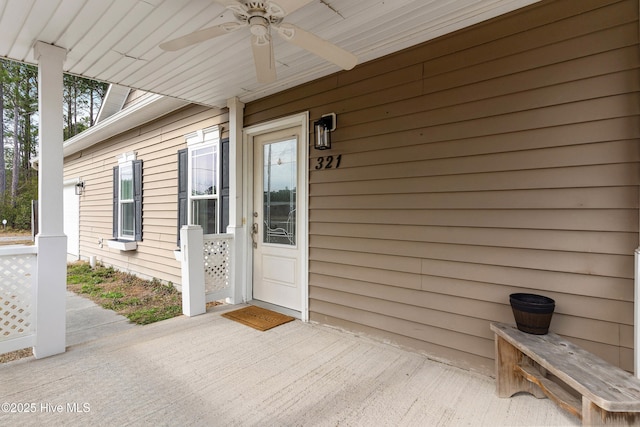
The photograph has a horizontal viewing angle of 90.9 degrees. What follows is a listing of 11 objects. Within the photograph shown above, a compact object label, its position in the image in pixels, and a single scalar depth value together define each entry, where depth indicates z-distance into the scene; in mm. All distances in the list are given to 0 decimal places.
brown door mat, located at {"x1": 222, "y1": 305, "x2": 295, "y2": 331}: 3207
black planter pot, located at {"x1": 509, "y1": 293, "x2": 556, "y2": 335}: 1813
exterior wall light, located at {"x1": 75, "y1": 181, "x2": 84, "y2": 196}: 8199
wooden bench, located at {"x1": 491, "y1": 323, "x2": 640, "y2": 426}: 1273
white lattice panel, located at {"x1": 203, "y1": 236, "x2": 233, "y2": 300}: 3701
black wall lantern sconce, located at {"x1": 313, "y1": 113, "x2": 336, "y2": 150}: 3047
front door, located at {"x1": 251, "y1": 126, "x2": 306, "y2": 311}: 3479
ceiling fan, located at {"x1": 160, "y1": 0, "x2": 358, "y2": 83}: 1628
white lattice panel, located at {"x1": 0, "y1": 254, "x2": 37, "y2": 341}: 2383
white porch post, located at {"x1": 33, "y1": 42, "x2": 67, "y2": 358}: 2473
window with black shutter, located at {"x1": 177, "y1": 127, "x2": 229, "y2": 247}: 4332
